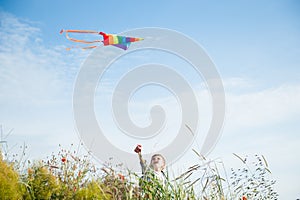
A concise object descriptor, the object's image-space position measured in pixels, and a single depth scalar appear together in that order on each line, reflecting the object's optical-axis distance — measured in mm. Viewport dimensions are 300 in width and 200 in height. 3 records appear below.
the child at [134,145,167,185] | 6381
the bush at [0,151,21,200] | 3783
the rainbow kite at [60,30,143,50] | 7770
